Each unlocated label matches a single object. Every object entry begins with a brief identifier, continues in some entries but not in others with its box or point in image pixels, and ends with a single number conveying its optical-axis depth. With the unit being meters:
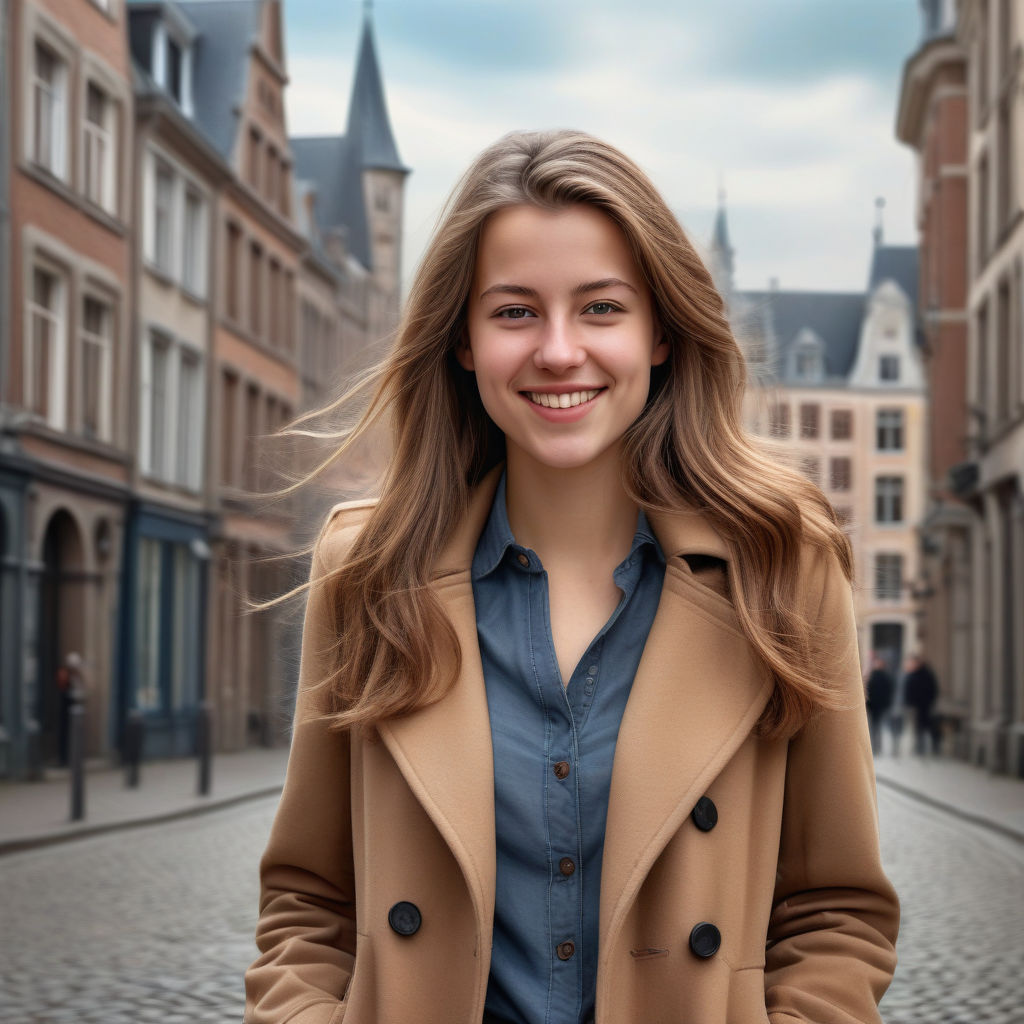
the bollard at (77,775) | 15.12
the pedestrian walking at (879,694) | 29.64
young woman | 2.21
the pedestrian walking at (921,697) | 30.42
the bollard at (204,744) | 19.08
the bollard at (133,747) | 20.23
